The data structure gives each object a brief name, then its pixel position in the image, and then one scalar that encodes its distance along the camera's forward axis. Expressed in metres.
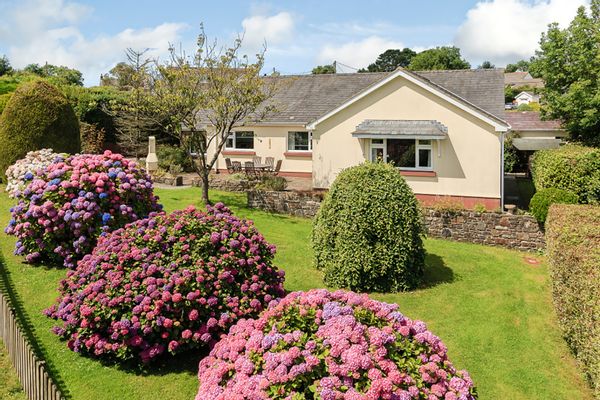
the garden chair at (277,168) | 27.44
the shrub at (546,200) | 15.71
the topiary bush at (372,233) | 11.17
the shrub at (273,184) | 22.33
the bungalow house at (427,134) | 20.55
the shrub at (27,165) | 16.83
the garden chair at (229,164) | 28.54
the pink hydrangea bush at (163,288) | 7.21
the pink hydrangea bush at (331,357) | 4.34
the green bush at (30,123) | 20.70
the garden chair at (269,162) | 29.51
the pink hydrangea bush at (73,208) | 11.25
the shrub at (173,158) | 28.56
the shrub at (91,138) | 30.33
